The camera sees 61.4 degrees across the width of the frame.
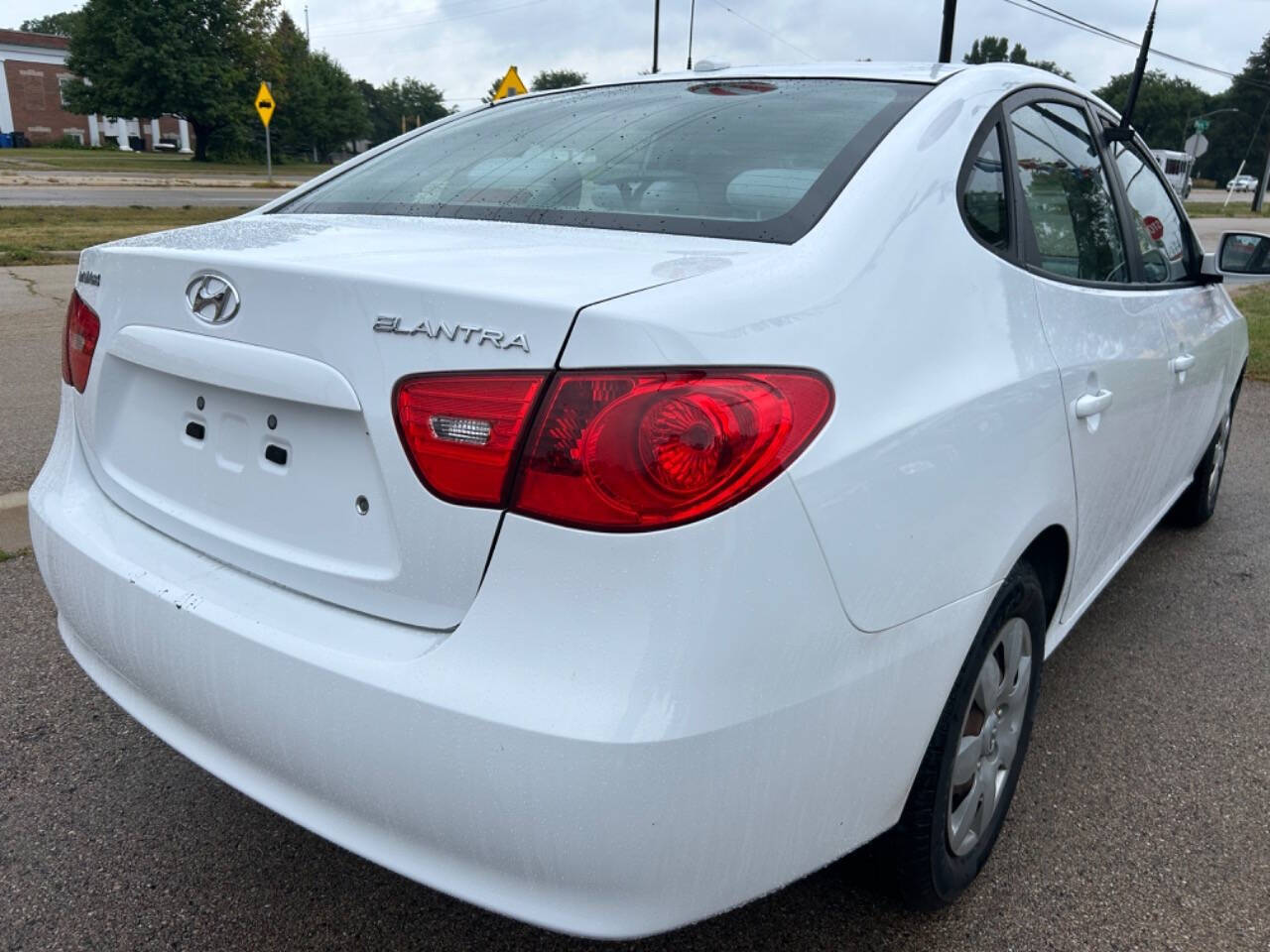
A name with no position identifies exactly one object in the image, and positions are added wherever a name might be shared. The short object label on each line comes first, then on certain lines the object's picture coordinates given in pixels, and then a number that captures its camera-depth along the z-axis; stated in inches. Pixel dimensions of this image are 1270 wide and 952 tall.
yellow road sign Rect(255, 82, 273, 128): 861.3
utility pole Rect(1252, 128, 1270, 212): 1588.0
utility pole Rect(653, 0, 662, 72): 1309.1
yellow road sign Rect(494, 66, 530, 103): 567.1
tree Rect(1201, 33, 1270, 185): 3617.1
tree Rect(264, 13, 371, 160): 2608.3
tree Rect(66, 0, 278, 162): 2103.8
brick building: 3127.5
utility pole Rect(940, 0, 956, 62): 614.2
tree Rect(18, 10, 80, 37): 4403.3
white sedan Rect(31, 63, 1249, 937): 54.7
